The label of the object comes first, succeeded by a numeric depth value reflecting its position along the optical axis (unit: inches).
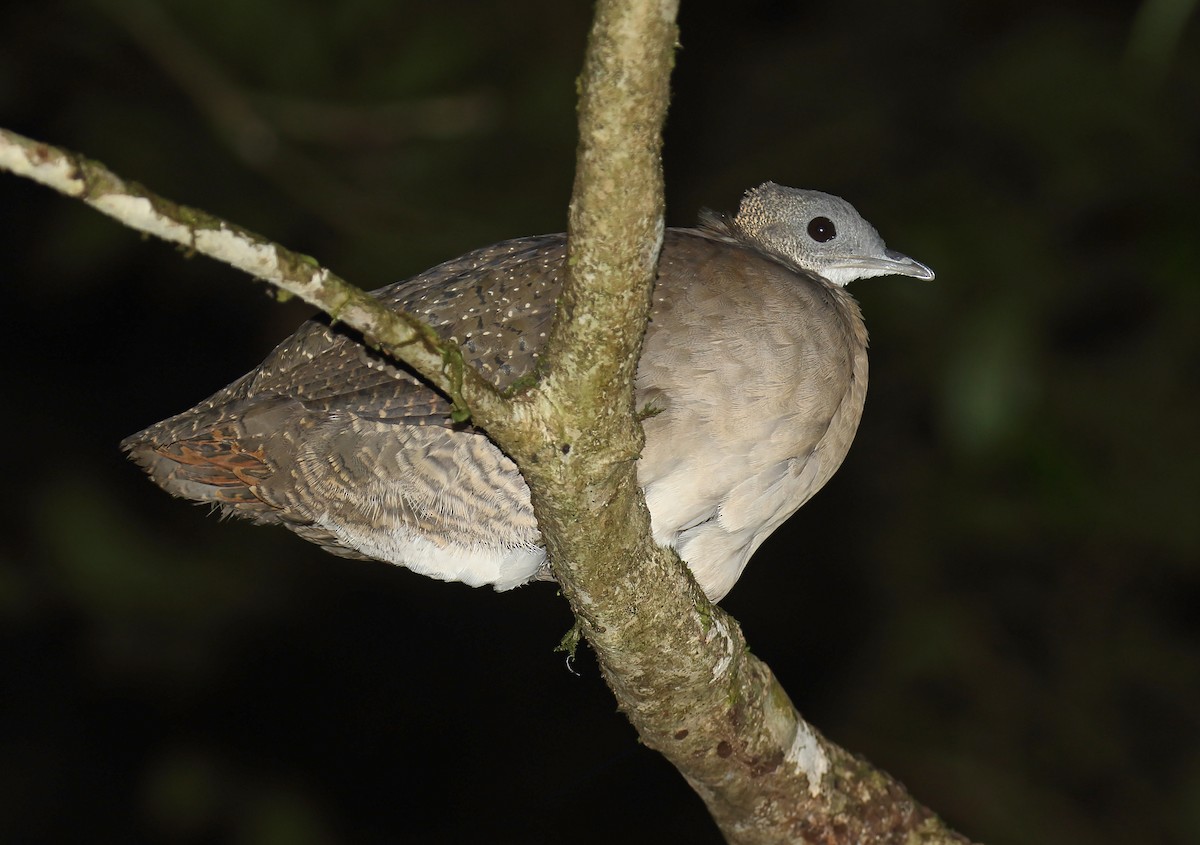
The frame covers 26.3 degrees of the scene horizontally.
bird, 267.4
